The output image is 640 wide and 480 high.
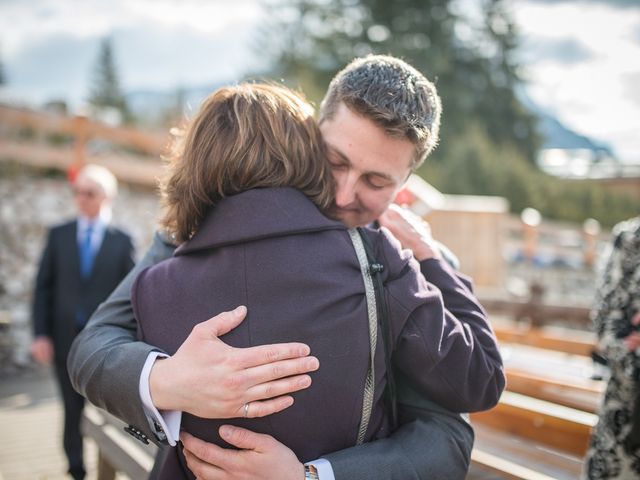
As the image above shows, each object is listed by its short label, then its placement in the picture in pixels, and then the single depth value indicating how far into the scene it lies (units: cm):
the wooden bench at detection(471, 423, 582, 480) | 230
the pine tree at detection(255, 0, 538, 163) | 2452
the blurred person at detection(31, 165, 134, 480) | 484
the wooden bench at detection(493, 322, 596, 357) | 456
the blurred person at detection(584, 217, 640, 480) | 233
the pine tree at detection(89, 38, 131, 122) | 5744
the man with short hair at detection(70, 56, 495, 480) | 133
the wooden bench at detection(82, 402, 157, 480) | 279
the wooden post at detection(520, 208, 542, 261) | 1672
